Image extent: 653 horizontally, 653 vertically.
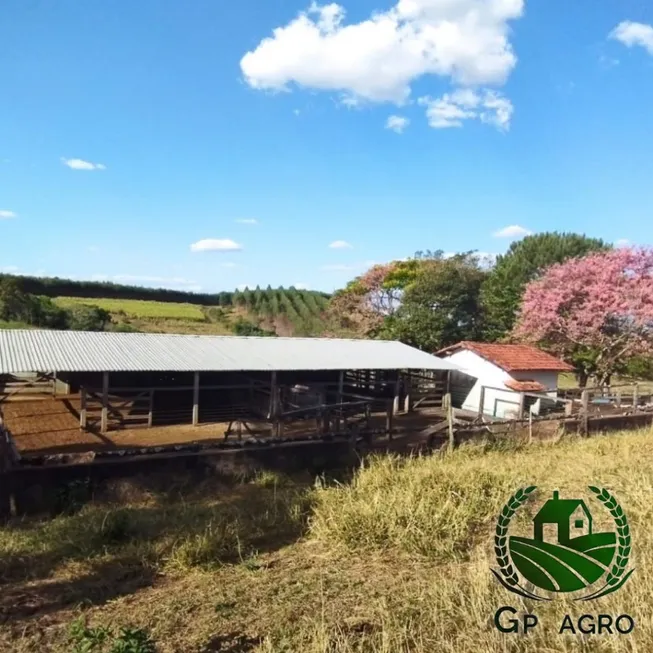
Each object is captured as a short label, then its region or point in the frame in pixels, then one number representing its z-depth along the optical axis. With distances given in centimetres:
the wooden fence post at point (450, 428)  1229
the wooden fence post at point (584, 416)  1492
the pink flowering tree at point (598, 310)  2338
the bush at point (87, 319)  3412
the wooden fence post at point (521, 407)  1627
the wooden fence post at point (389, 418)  1253
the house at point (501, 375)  2014
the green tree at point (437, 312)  2892
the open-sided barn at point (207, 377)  1580
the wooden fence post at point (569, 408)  1519
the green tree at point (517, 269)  3036
